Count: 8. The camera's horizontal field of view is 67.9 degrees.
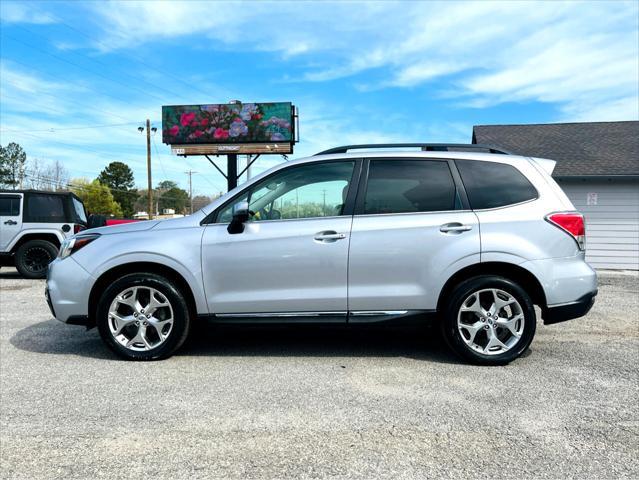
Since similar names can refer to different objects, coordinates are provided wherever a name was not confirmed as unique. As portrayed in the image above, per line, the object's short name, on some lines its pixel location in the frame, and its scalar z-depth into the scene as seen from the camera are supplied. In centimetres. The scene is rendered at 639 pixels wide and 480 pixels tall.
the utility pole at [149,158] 3856
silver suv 402
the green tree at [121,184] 8925
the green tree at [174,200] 11761
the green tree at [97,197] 7662
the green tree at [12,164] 7044
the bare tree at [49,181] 7281
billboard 2595
